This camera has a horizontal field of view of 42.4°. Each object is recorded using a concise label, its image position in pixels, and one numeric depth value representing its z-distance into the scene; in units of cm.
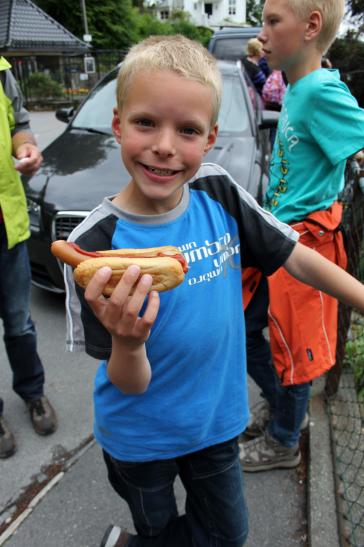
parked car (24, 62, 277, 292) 380
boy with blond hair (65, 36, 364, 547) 120
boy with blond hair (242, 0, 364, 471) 186
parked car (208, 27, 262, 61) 1176
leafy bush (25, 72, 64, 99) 2434
